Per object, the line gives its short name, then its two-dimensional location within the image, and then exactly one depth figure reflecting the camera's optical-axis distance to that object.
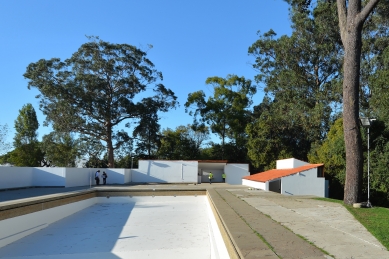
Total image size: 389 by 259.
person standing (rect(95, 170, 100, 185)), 27.80
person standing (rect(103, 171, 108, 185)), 28.83
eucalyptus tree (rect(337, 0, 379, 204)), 10.82
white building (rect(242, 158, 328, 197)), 18.77
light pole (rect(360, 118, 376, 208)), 10.78
